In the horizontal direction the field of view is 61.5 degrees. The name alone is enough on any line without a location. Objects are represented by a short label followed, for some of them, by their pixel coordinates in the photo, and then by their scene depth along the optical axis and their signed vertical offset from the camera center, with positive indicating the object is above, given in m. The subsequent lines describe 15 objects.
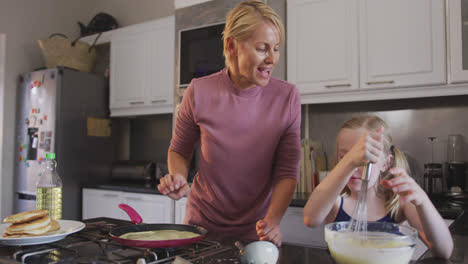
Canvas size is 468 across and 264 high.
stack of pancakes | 0.91 -0.19
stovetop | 0.78 -0.23
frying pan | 0.82 -0.21
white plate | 0.88 -0.22
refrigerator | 3.16 +0.11
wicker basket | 3.32 +0.79
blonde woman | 1.20 +0.02
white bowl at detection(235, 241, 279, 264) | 0.71 -0.20
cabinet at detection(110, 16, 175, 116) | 3.11 +0.64
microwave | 2.62 +0.64
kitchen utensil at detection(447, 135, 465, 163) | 2.26 -0.01
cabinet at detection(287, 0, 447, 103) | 2.12 +0.57
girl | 0.75 -0.12
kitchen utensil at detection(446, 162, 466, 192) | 2.18 -0.15
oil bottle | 1.28 -0.17
